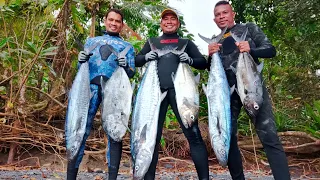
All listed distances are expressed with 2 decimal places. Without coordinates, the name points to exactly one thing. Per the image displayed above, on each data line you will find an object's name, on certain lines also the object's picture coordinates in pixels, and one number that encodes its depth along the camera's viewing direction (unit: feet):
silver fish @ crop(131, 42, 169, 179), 6.73
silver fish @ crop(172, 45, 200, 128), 7.13
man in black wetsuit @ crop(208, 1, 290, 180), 6.84
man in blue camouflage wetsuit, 7.48
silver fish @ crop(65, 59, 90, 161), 6.97
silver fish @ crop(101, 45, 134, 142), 7.09
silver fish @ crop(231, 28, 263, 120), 6.89
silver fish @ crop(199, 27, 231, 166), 6.72
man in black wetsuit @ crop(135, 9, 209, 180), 7.42
